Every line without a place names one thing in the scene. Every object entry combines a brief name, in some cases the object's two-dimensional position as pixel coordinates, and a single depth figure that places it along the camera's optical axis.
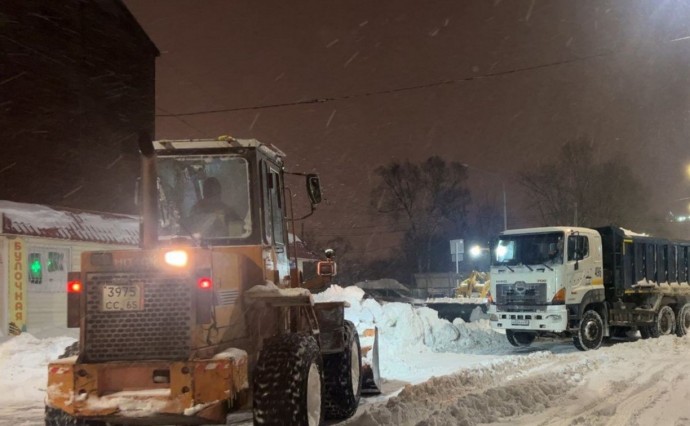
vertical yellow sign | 17.41
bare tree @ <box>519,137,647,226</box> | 54.41
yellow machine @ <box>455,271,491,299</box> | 26.56
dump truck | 15.41
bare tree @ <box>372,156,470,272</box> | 65.56
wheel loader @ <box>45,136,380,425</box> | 5.73
